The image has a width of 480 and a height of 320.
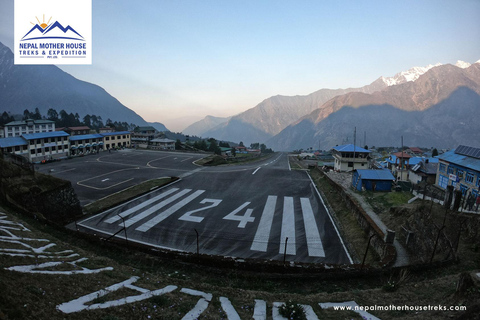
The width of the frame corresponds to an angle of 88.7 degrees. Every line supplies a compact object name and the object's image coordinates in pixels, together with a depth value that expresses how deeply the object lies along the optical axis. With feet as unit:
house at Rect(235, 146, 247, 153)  506.85
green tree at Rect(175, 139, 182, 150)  336.90
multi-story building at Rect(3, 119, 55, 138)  243.40
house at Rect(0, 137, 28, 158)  181.93
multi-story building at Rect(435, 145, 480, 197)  90.56
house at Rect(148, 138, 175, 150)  329.52
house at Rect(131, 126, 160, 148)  362.82
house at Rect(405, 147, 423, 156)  329.11
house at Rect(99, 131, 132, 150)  283.20
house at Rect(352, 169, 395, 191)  107.04
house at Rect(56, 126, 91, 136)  297.70
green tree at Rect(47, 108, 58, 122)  499.34
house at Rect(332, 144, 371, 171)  173.17
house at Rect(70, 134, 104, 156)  240.12
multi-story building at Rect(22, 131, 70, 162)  200.13
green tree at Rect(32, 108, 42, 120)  441.93
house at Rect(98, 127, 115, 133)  352.57
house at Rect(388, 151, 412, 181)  157.99
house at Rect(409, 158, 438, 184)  132.06
